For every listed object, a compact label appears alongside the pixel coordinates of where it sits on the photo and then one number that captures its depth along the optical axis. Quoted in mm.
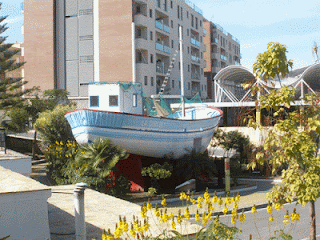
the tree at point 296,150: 7355
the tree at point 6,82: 44188
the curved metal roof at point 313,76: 39094
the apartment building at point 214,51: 78438
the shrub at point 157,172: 20984
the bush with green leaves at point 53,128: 30594
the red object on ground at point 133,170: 22438
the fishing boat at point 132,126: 20469
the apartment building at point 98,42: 47531
